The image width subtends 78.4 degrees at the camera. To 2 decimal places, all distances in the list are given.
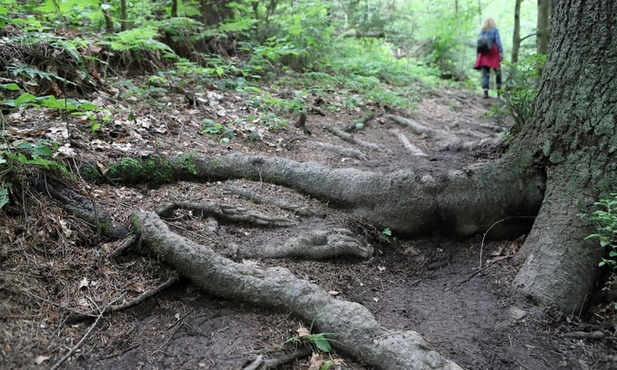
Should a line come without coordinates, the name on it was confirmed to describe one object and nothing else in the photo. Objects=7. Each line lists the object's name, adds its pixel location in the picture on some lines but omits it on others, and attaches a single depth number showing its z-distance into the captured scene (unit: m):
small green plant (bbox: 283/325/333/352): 2.35
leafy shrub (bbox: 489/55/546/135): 4.25
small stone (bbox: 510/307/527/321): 2.89
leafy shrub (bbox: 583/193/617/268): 2.64
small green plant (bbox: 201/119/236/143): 4.82
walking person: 10.55
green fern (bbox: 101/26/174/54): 5.05
